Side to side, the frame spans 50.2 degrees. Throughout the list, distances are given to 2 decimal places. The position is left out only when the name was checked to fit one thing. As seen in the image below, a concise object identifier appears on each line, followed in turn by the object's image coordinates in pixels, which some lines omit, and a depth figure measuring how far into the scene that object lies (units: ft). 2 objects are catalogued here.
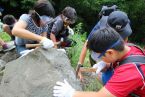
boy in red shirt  4.08
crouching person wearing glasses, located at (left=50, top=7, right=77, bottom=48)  8.53
